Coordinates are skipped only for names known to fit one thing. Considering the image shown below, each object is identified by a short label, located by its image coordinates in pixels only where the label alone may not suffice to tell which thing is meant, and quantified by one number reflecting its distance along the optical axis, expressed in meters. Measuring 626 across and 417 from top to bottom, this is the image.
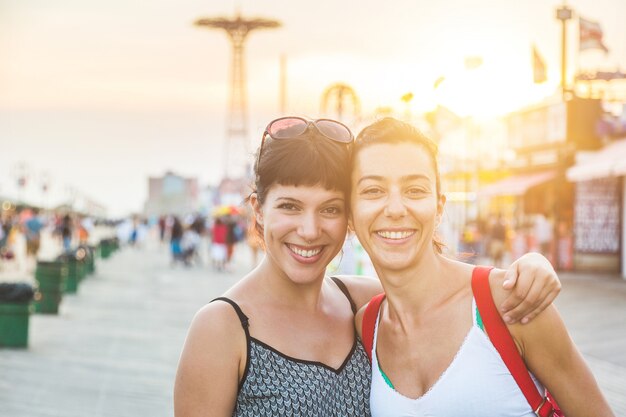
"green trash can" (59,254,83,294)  17.97
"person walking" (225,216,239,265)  26.53
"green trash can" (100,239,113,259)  34.03
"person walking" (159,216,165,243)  49.78
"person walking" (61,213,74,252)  31.99
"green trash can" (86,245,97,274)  24.18
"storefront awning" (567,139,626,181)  18.81
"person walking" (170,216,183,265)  29.23
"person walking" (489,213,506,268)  24.42
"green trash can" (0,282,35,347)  10.12
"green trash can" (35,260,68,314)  13.87
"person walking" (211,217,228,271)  26.22
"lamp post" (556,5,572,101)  22.94
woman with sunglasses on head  2.66
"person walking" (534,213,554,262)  23.39
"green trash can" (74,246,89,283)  19.86
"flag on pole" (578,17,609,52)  23.67
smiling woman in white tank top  2.60
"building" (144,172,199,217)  163.46
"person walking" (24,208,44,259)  24.28
